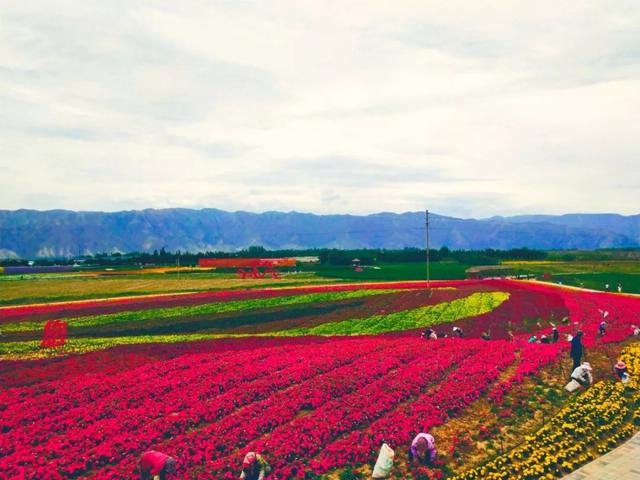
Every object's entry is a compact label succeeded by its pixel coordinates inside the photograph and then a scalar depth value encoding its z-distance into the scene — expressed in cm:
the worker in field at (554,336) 3255
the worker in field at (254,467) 1522
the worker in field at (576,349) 2491
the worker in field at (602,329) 3475
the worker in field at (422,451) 1658
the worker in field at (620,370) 2476
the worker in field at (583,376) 2348
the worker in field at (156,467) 1525
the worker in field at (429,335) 3434
